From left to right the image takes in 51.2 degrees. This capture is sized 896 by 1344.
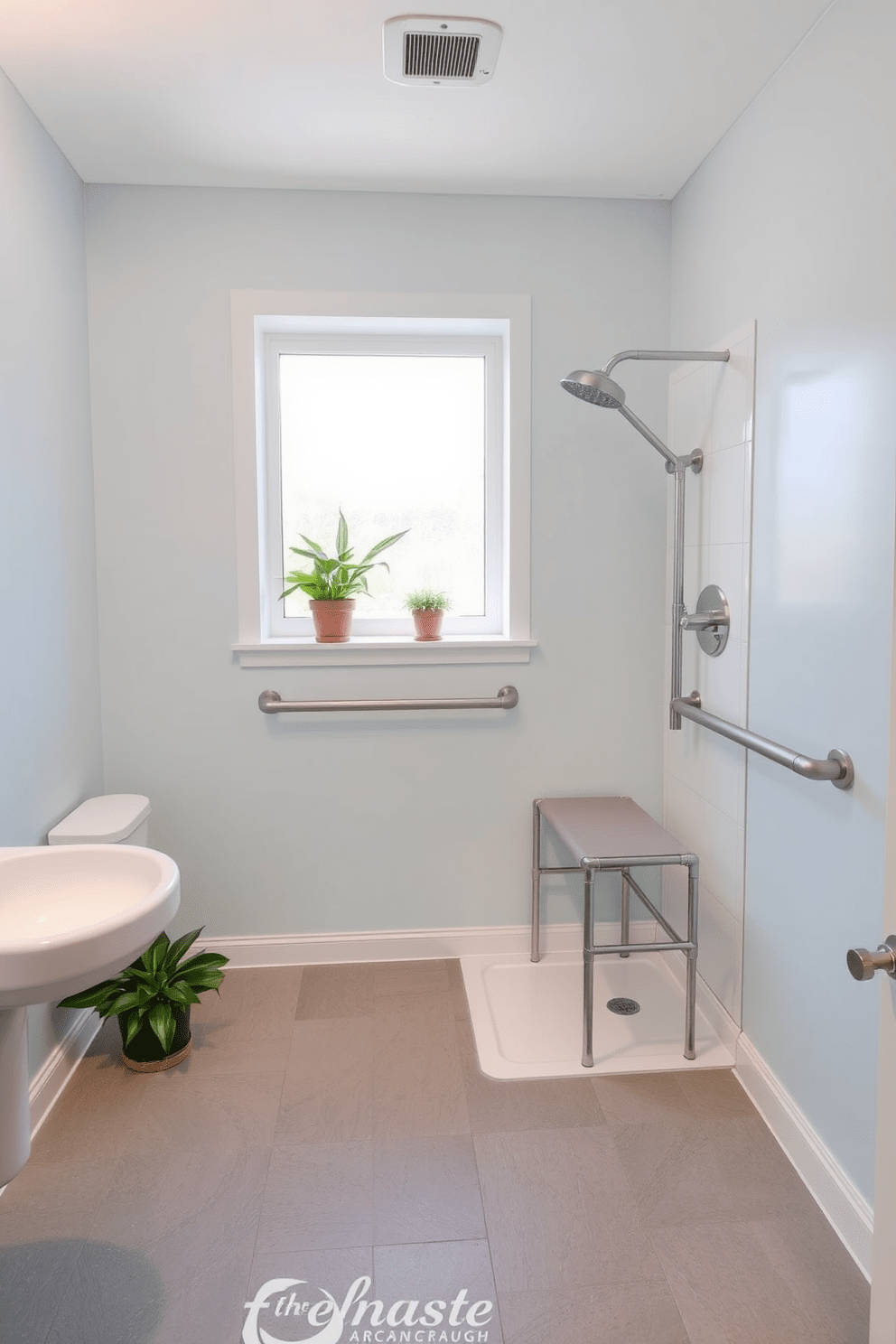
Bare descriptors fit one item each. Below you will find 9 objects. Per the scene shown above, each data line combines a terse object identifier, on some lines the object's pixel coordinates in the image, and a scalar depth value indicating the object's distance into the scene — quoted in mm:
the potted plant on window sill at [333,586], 2609
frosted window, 2746
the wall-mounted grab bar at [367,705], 2568
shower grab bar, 1617
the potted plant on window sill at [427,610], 2650
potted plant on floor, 2117
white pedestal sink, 1199
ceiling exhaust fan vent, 1737
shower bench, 2125
